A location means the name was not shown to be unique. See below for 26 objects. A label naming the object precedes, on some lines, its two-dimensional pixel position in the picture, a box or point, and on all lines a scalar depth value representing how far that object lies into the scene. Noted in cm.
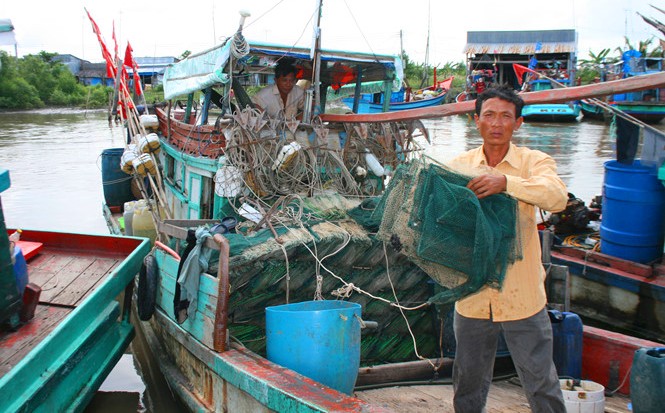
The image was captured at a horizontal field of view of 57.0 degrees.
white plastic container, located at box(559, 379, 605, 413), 351
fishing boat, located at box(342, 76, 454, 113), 2478
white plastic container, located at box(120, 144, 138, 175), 725
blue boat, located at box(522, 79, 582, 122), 2980
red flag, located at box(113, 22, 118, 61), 957
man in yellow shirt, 259
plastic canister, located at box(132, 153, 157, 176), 705
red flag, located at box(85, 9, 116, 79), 963
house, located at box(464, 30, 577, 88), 3678
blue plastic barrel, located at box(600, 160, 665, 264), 614
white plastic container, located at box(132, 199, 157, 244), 817
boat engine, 761
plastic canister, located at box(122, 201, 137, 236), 829
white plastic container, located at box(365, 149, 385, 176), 573
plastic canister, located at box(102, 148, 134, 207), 1028
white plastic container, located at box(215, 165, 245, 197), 508
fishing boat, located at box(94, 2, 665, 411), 358
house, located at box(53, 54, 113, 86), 5725
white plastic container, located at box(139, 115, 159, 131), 783
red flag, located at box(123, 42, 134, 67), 956
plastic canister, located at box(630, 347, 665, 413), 295
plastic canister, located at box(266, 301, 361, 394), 351
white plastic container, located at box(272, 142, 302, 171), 505
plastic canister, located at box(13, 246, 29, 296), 406
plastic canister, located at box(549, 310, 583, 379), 395
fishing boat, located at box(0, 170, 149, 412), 368
